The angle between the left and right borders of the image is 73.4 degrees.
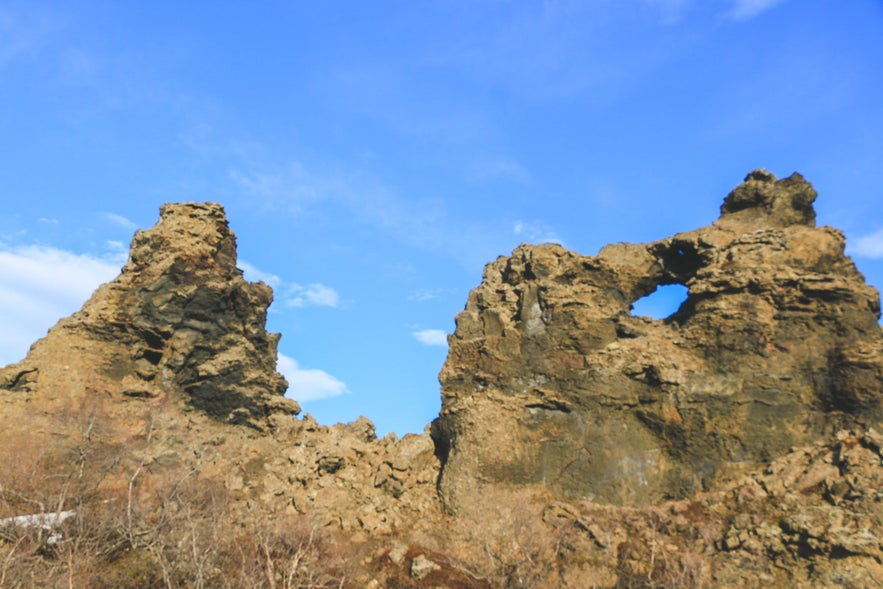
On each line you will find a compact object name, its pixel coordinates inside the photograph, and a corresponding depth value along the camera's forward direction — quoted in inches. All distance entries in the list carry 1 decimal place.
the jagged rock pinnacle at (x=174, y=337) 1079.6
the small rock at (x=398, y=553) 858.1
